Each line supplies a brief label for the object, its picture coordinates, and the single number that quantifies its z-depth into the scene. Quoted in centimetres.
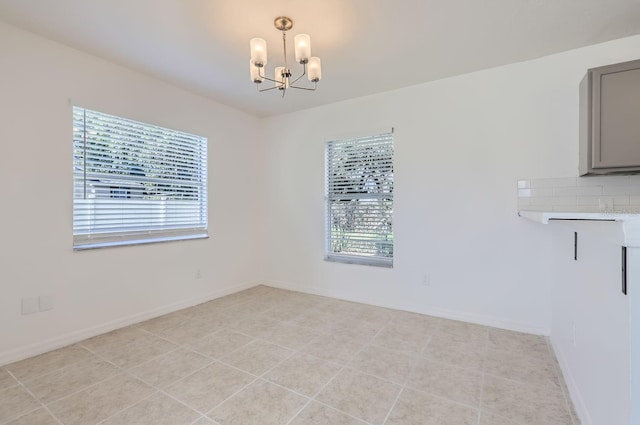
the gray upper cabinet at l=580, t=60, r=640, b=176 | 207
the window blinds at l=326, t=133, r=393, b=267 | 358
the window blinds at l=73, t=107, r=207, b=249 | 271
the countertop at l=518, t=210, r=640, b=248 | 88
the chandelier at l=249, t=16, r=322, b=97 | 192
